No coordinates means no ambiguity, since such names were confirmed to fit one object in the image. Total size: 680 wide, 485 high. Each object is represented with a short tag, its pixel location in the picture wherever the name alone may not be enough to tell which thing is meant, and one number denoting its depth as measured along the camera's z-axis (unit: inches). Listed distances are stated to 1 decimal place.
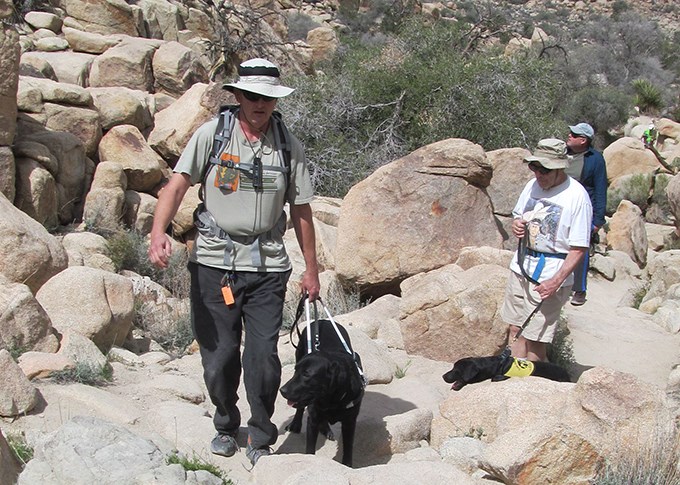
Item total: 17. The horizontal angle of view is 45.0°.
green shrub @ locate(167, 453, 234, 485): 129.6
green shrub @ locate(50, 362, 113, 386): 185.8
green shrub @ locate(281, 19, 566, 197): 484.7
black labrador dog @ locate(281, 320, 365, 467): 149.5
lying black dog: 196.1
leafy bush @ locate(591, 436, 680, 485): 139.2
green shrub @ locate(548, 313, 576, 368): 252.8
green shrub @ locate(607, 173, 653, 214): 657.6
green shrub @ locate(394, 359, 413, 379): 230.1
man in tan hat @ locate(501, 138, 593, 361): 190.1
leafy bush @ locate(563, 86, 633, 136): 988.6
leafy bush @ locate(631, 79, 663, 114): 1068.5
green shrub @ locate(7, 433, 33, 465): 141.7
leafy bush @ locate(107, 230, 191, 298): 374.9
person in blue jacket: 237.3
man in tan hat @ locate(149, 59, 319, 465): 145.9
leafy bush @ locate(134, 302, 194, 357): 297.1
